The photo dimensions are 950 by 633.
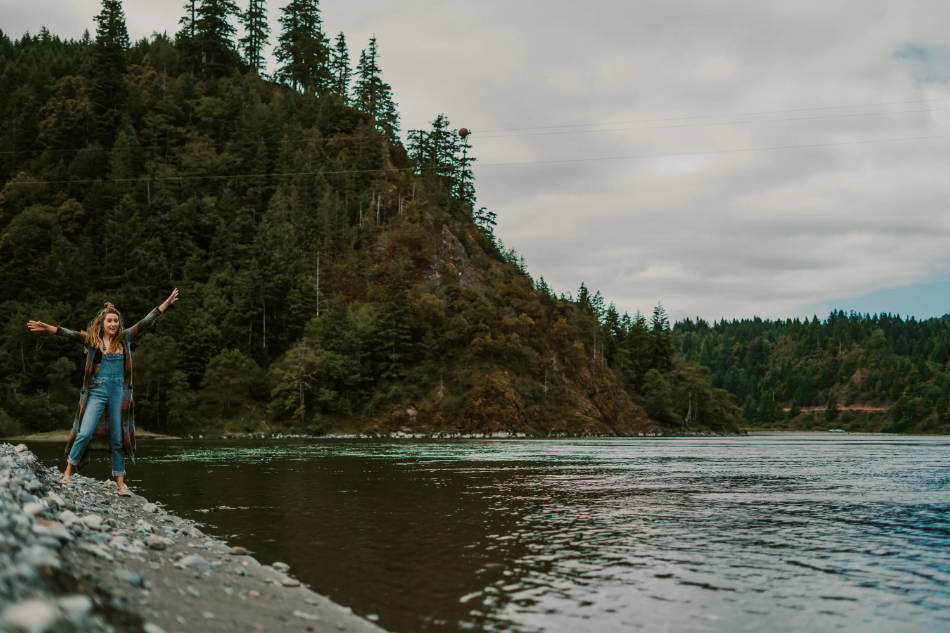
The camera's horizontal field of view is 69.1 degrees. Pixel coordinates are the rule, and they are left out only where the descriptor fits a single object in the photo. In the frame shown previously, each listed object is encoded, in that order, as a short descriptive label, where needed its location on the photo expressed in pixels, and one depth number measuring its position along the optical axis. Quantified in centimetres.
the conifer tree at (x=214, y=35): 14750
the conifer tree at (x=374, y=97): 14088
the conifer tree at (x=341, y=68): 16312
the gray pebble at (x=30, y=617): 432
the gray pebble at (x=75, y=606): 497
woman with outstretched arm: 1403
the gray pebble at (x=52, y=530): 691
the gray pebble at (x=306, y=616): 721
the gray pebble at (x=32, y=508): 815
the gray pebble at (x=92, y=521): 970
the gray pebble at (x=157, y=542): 953
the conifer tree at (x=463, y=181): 15212
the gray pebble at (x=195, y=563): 870
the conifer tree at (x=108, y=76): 12712
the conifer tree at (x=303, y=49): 15625
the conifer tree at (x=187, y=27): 14788
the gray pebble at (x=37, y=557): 557
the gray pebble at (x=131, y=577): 686
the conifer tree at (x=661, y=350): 15788
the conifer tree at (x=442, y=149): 14900
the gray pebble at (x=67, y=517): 880
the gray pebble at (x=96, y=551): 743
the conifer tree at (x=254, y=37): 16138
